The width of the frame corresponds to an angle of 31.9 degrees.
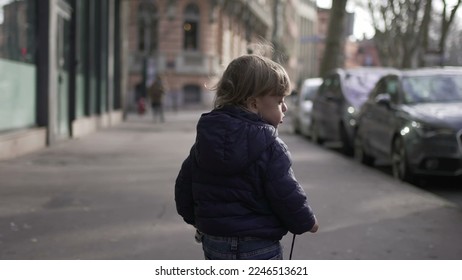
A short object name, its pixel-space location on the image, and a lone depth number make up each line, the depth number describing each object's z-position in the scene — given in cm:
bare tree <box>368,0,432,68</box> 3150
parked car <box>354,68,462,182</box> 881
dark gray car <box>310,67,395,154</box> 1369
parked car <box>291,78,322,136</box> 1868
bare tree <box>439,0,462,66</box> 2739
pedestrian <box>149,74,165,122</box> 2650
